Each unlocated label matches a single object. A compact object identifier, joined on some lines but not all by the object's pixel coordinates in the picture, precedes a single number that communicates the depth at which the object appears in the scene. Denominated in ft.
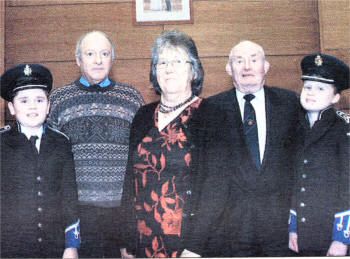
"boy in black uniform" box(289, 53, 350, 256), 4.78
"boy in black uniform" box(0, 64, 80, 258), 4.84
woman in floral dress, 4.59
